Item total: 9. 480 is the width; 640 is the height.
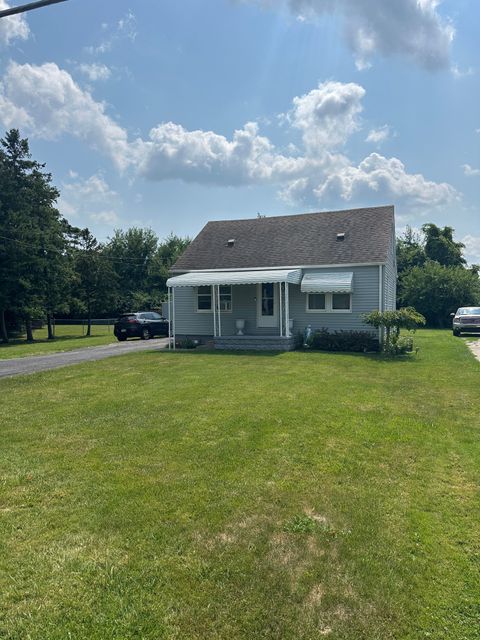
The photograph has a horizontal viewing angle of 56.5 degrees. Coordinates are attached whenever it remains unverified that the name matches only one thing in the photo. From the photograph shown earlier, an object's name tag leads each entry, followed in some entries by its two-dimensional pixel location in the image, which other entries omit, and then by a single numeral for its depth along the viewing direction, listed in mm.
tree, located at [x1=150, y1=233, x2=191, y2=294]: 49156
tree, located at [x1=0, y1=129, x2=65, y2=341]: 26484
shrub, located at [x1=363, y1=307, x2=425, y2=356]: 14266
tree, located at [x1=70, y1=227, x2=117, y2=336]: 31688
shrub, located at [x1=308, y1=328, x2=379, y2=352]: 15758
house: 16844
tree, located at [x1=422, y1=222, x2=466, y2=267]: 42156
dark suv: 24250
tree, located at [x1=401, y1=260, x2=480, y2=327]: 31375
